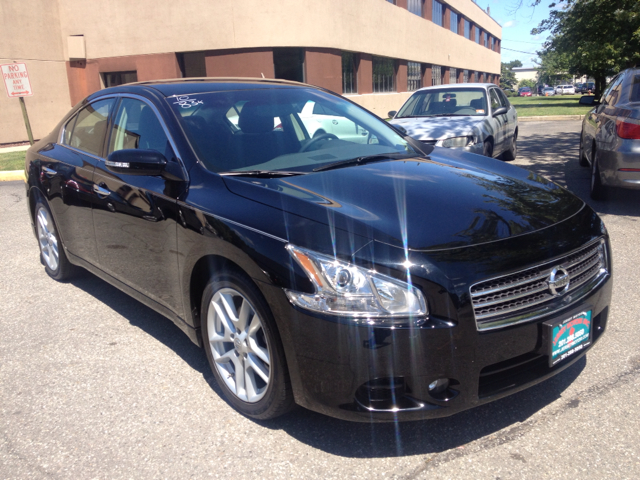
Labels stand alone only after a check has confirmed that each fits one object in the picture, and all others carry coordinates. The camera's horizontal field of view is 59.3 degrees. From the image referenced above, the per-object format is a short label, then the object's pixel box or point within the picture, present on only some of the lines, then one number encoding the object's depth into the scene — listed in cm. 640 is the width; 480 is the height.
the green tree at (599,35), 1172
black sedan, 229
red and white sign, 1240
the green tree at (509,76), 13092
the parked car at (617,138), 603
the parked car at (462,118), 835
